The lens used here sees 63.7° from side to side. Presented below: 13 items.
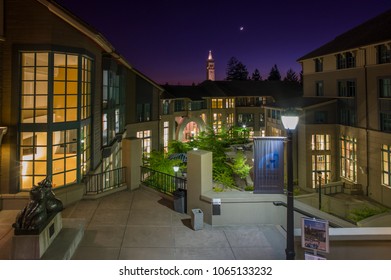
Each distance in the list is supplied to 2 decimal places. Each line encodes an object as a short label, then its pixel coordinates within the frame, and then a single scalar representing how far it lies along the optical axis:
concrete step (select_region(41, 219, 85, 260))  7.77
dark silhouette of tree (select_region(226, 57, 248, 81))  113.62
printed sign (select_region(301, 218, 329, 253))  6.47
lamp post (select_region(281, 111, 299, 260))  7.55
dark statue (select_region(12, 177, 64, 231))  7.43
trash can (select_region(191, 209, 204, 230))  10.26
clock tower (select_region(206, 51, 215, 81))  107.81
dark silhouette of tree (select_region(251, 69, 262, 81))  117.59
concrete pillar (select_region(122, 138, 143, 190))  14.53
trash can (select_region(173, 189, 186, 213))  11.73
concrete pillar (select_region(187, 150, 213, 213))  11.07
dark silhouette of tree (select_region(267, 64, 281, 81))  115.81
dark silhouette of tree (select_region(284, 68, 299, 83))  116.19
